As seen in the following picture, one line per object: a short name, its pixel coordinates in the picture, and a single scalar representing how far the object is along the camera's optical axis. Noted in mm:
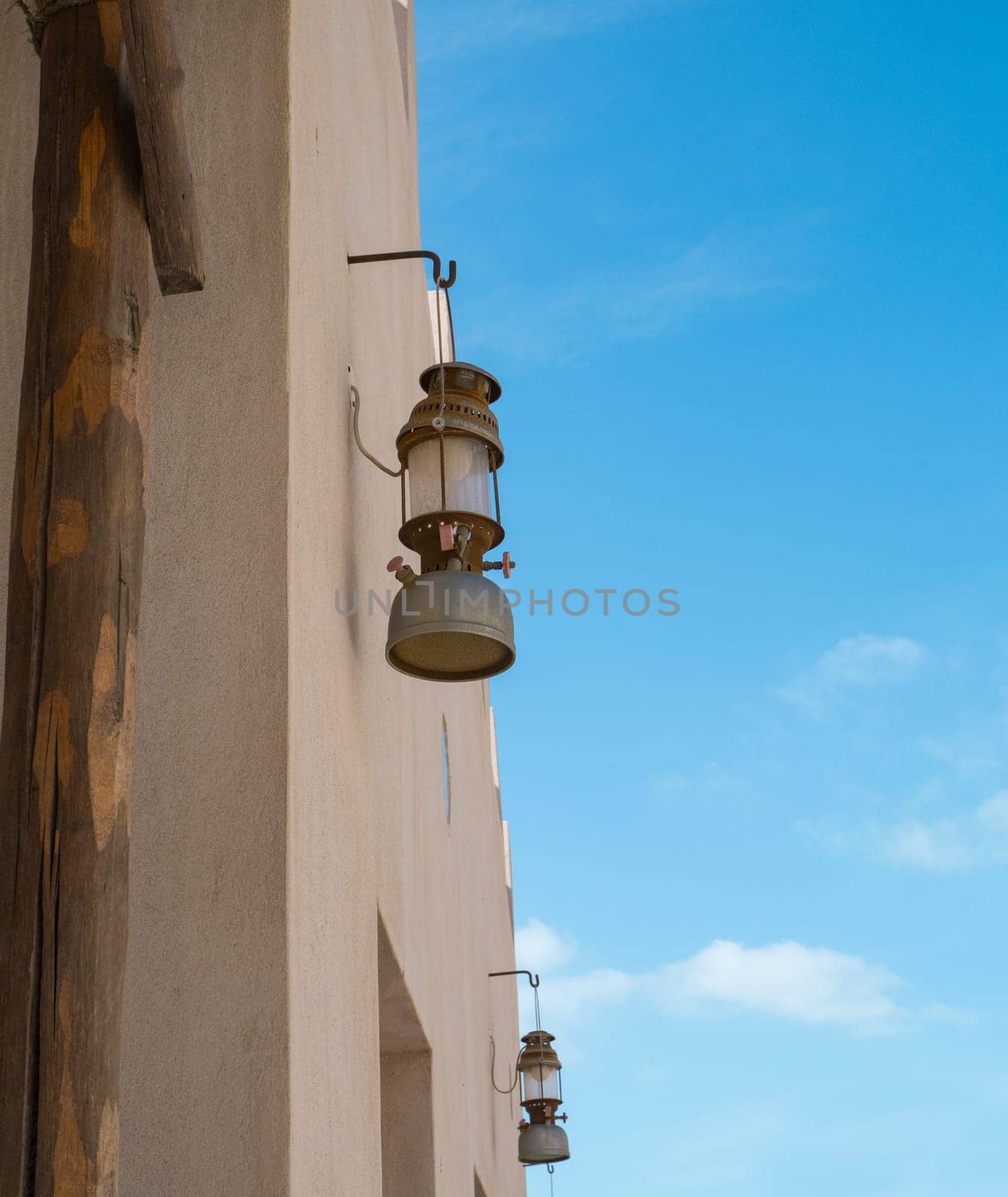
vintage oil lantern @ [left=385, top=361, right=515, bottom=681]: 3516
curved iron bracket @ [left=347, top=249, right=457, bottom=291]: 4086
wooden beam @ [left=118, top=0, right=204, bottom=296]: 2578
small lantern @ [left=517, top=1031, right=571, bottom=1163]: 9203
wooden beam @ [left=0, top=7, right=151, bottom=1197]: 2047
